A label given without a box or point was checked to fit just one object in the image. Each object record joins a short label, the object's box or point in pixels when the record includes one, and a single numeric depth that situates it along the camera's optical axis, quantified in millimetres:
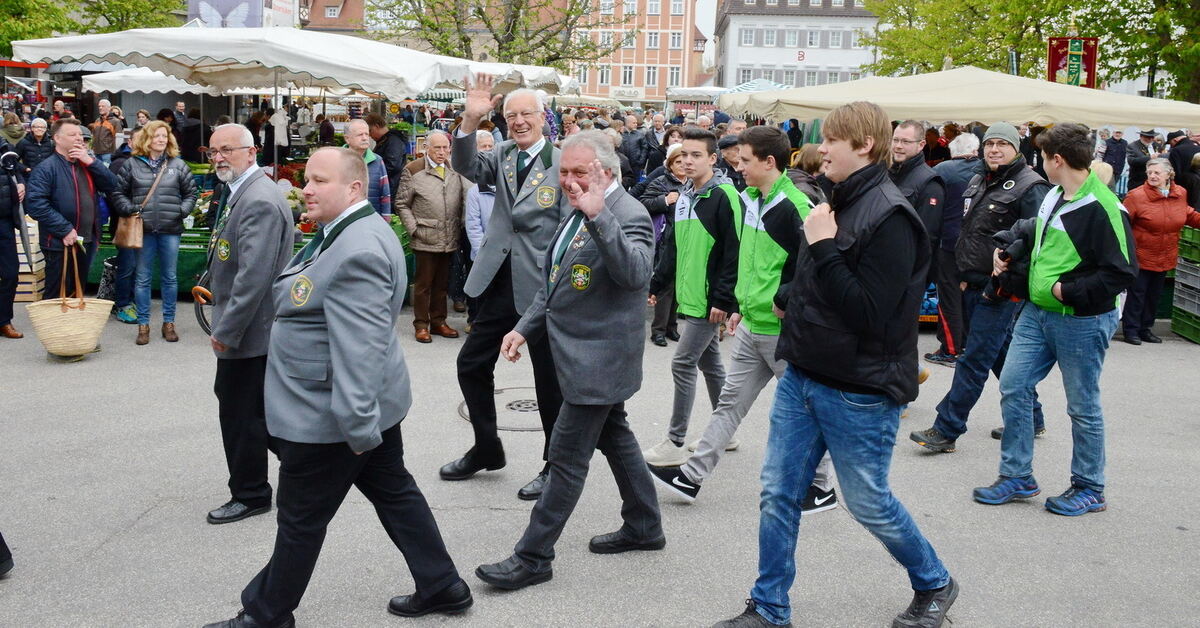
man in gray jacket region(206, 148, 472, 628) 3295
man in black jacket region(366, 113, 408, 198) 11391
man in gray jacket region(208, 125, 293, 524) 4480
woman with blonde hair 8766
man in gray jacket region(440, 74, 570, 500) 4941
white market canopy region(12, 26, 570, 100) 10023
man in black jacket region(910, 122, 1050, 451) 5836
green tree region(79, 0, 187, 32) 32344
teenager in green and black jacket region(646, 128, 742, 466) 5512
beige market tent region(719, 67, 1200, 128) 10914
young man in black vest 3289
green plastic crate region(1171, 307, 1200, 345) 10148
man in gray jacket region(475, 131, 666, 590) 3996
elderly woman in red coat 9969
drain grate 6500
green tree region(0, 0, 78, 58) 24953
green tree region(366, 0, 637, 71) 26375
